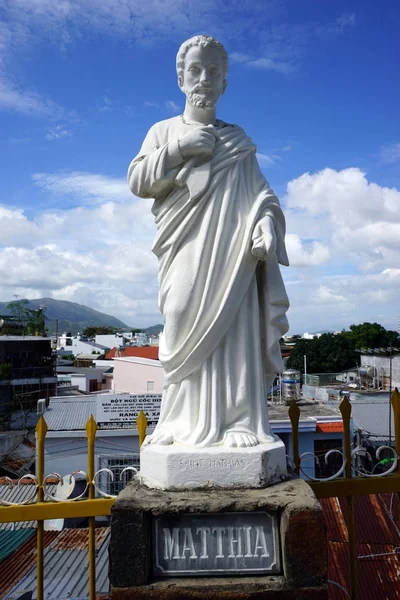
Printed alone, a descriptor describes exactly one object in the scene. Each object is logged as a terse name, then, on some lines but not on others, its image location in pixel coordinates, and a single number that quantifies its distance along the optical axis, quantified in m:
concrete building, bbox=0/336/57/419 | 24.61
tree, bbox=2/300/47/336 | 35.84
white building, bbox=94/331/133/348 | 62.50
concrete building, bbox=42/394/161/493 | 11.88
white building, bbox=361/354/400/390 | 26.12
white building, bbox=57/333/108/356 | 59.56
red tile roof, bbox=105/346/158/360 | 32.44
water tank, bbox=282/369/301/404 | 14.16
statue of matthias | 2.95
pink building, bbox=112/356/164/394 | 22.43
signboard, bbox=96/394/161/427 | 13.70
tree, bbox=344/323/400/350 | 53.40
